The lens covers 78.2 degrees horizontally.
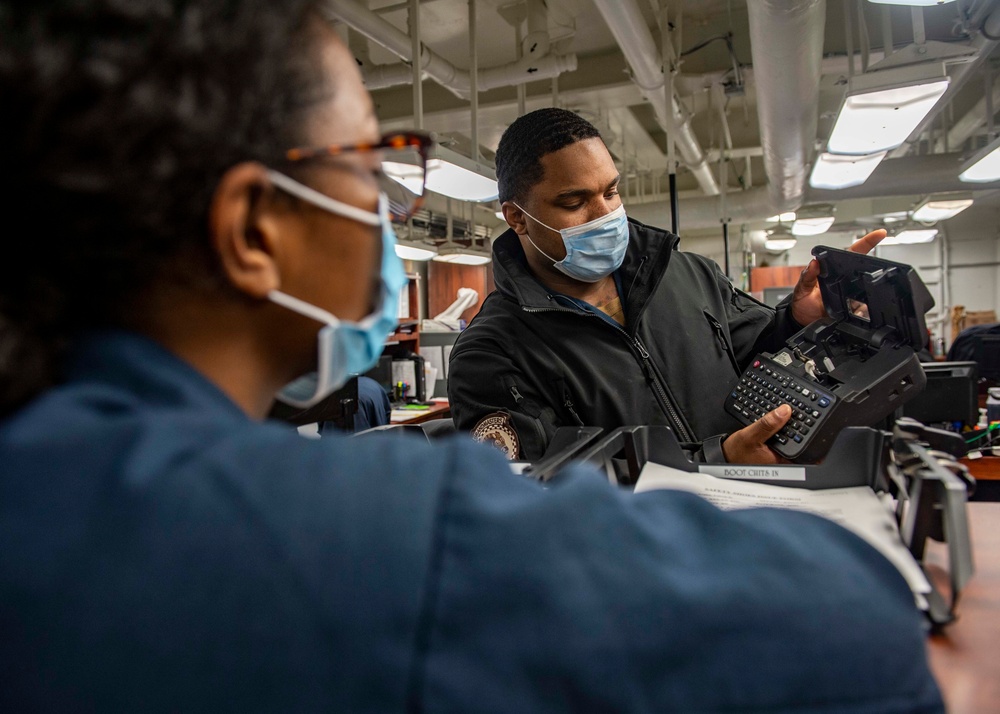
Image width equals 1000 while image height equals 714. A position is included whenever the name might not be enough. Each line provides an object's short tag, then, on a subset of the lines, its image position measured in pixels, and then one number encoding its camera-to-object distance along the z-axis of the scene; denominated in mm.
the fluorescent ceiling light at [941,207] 4945
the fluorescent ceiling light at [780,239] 6352
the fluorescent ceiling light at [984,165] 2889
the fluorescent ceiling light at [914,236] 6504
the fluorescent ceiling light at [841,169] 3055
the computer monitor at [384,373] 4531
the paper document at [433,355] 5105
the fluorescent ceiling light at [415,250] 4961
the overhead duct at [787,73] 2145
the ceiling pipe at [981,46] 2383
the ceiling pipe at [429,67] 2674
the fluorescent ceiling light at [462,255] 5703
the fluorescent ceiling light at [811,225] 5594
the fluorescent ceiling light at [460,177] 2332
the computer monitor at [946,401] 1692
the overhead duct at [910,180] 4520
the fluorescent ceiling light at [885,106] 2068
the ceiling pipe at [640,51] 2365
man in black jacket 1271
